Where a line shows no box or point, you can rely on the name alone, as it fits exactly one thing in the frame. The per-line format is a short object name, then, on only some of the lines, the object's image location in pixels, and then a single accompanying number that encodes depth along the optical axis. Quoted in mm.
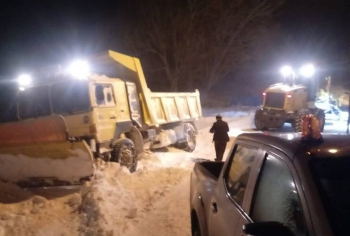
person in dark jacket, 12680
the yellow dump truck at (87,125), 9156
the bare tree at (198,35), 33125
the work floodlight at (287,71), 22844
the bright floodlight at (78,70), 10859
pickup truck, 2309
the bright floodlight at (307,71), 22688
